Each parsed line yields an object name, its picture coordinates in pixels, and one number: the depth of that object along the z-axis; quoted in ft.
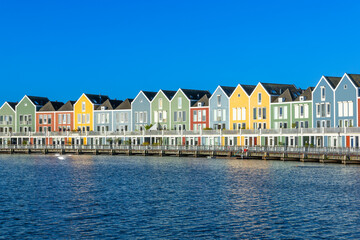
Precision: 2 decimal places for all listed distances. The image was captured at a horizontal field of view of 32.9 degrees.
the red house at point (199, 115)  400.26
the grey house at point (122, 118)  441.68
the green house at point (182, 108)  408.87
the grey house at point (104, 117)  451.12
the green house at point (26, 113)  487.86
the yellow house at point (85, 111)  460.55
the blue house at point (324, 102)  332.19
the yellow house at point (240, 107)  378.73
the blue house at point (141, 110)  430.61
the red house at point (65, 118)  471.21
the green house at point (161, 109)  418.72
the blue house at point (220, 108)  390.21
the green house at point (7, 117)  497.87
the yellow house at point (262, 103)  368.68
